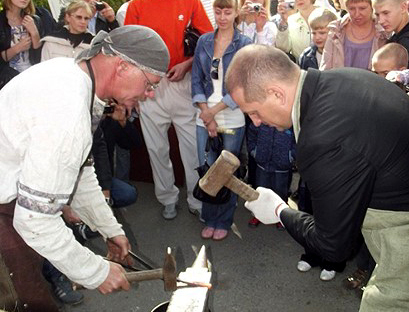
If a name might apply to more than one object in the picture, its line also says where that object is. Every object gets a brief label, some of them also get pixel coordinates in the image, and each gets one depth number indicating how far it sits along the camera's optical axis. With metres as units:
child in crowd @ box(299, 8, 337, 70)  4.27
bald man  1.88
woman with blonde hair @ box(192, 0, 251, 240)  4.04
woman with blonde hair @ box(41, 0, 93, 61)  4.39
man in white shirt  1.89
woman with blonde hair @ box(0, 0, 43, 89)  4.57
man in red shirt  4.29
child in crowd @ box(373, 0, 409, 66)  3.72
